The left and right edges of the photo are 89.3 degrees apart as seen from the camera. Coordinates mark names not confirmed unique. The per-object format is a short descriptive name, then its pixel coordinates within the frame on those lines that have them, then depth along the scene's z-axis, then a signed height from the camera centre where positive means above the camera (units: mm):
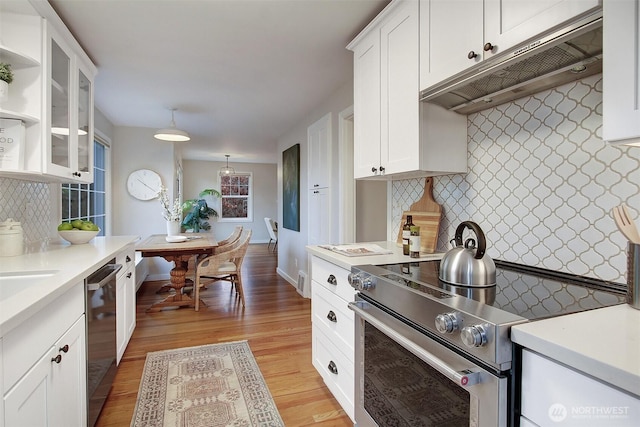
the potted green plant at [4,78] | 1502 +636
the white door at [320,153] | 3502 +677
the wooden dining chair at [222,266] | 3654 -627
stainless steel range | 825 -391
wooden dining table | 3418 -461
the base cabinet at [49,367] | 904 -523
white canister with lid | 1757 -149
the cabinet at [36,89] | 1671 +680
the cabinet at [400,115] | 1607 +522
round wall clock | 4832 +416
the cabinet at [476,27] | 986 +666
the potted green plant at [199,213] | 8375 -38
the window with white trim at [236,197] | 9430 +428
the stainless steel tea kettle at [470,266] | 1174 -201
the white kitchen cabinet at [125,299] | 2242 -669
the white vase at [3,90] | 1495 +564
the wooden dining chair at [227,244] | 4133 -444
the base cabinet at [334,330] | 1664 -683
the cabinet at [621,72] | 803 +359
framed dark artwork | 4582 +362
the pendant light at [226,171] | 7965 +1002
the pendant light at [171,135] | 3669 +879
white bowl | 2287 -174
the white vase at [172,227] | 4004 -196
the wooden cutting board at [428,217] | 1890 -31
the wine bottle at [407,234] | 1812 -125
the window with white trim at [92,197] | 3291 +165
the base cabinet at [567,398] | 604 -381
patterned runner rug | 1789 -1138
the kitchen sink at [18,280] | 1372 -296
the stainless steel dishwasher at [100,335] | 1567 -671
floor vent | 4094 -954
